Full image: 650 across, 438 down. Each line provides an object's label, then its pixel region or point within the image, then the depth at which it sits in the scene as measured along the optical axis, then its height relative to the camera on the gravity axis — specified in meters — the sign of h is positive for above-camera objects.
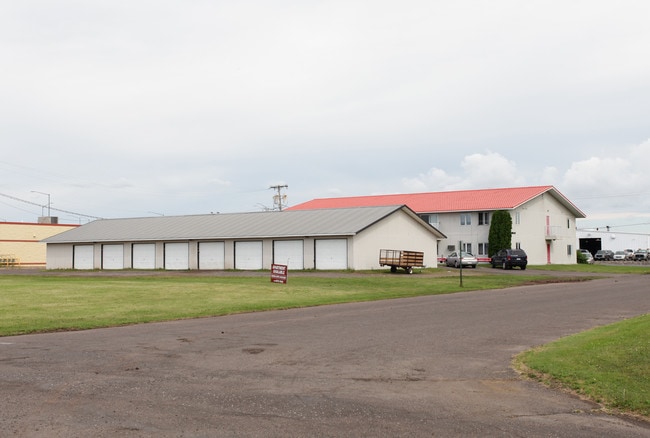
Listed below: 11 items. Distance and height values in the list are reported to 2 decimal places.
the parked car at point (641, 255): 95.69 -0.99
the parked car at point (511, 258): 54.78 -0.69
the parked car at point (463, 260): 56.23 -0.82
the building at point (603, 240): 108.06 +1.40
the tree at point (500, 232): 62.25 +1.71
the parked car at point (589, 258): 77.94 -1.08
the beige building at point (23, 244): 75.38 +1.46
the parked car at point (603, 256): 95.50 -1.05
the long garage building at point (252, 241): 50.41 +1.07
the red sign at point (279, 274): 34.41 -1.09
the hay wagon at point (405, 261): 46.50 -0.68
